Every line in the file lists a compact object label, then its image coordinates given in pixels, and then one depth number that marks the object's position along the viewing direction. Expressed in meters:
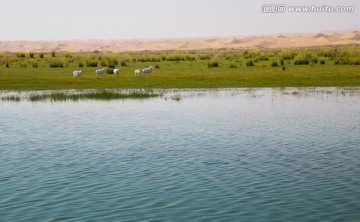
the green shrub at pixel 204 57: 60.76
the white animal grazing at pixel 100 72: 42.20
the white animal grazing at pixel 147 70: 42.34
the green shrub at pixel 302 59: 47.53
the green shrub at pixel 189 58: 60.12
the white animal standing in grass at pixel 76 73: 41.19
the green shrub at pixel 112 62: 50.47
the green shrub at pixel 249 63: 47.31
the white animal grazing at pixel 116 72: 41.66
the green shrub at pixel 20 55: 65.99
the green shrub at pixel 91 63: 51.31
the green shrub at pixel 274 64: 46.34
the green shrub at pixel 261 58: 52.22
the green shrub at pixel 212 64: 47.71
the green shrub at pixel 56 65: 50.19
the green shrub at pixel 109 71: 44.37
